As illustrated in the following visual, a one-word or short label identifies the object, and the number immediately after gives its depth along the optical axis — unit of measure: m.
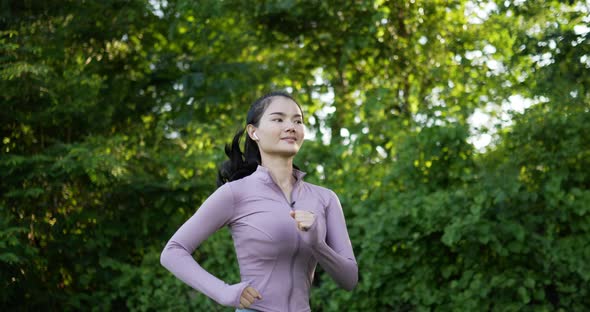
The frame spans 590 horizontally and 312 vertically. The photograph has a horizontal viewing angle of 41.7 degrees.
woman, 2.27
